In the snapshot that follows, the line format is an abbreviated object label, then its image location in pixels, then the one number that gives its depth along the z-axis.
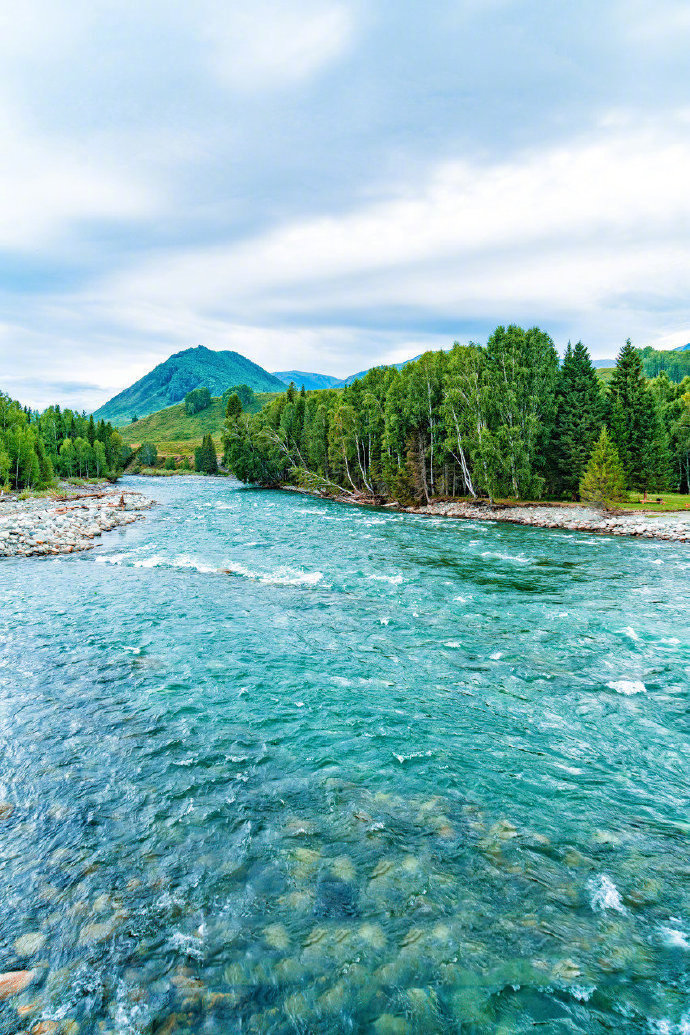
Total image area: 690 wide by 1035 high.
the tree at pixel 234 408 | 102.49
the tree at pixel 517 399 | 54.44
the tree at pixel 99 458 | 130.62
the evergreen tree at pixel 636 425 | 59.88
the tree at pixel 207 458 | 168.75
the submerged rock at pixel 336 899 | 6.20
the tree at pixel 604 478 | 47.53
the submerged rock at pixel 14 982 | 5.18
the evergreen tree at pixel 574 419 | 58.47
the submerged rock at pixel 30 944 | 5.65
